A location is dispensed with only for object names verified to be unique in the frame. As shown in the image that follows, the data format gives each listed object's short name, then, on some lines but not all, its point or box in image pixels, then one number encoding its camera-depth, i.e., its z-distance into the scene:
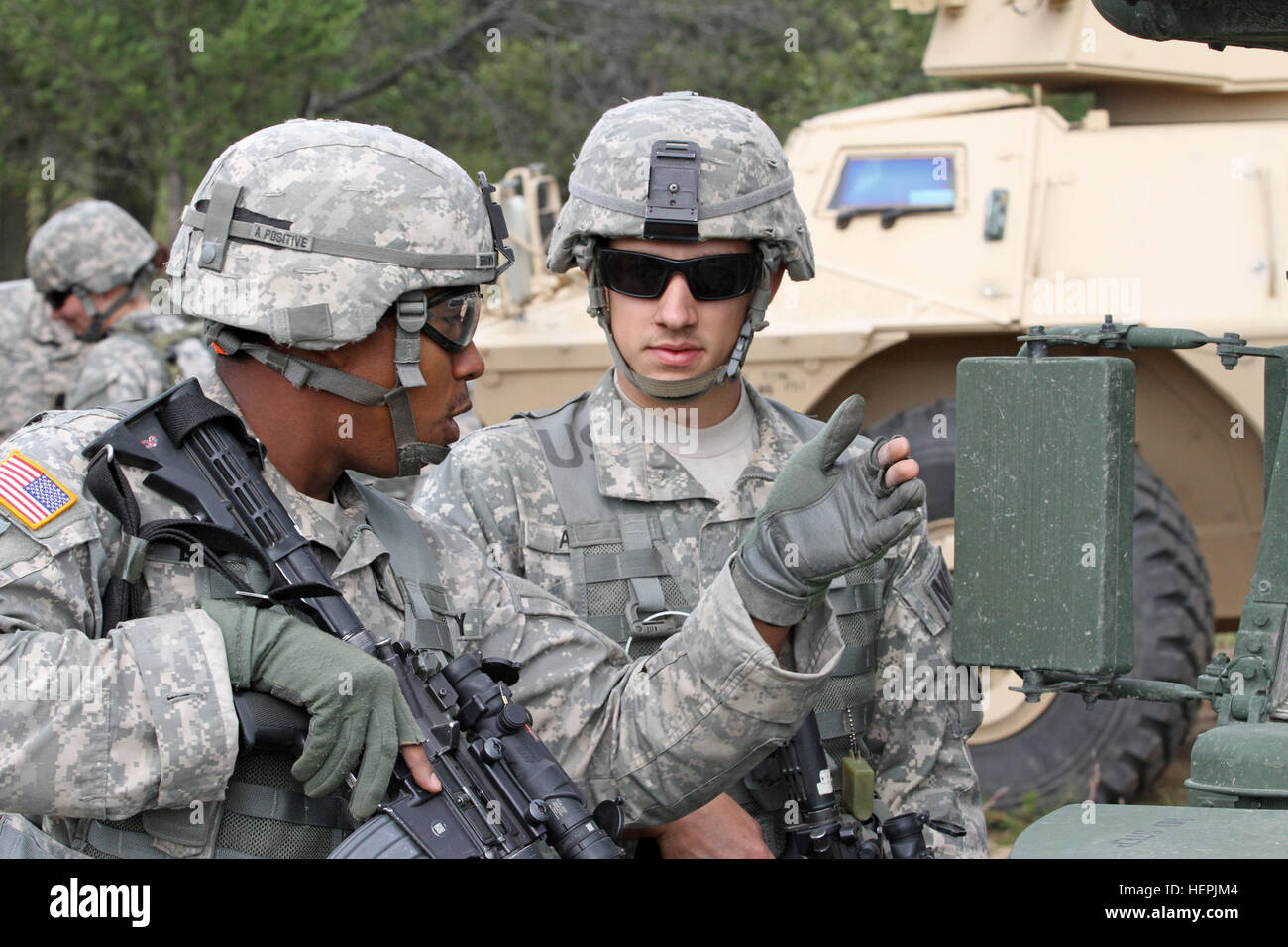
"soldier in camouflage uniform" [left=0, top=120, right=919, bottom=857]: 2.04
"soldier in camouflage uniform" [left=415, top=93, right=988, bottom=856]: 2.94
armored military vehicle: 6.02
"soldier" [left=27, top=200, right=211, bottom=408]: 7.03
